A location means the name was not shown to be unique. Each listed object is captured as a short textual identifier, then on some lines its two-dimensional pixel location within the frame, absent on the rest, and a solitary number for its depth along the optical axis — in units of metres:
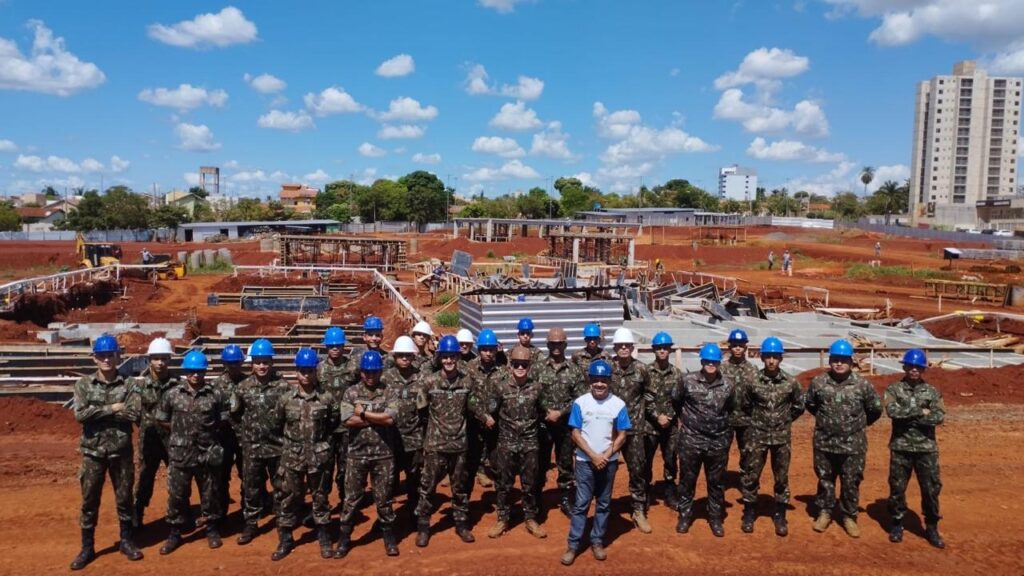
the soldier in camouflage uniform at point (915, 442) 6.62
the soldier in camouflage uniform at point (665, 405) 7.06
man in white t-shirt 6.14
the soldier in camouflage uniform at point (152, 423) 6.47
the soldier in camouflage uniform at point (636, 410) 6.94
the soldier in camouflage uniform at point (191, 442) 6.31
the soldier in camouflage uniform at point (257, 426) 6.41
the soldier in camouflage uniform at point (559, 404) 6.85
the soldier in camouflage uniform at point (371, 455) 6.25
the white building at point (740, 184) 194.88
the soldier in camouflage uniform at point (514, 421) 6.59
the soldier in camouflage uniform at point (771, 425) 6.83
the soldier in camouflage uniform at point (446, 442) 6.53
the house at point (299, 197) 122.12
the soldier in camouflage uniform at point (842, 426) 6.69
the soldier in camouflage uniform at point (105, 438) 6.10
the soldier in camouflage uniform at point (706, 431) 6.68
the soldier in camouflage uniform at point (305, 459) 6.27
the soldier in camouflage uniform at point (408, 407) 6.52
